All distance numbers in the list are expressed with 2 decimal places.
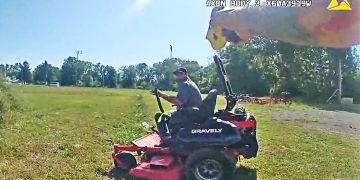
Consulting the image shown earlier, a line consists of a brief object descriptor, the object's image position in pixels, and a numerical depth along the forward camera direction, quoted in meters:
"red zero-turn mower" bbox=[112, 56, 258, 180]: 4.32
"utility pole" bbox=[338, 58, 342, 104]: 25.45
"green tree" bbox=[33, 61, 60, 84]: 71.75
